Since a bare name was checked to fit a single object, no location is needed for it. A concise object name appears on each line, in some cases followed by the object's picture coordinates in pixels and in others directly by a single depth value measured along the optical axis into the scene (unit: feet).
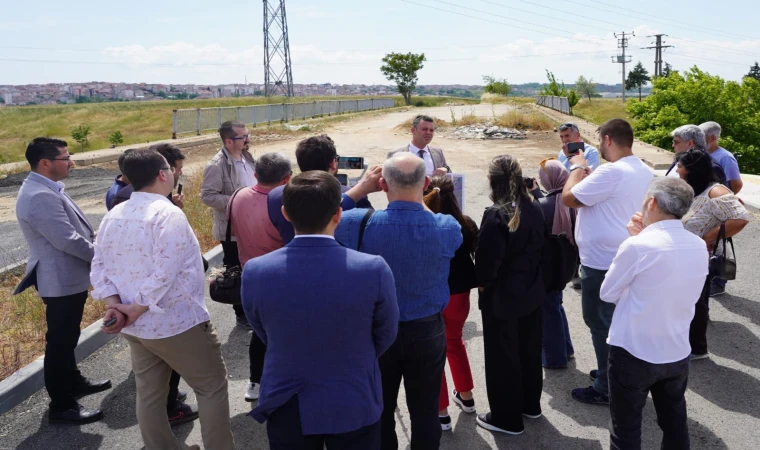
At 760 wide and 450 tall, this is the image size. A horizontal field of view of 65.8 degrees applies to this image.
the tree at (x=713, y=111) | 71.56
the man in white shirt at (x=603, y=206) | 12.55
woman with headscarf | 13.84
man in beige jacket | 17.74
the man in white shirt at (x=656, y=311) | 9.30
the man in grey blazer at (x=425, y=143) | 19.22
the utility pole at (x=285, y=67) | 196.24
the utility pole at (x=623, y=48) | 251.19
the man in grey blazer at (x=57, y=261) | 12.47
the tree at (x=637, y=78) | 346.13
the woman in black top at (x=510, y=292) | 11.37
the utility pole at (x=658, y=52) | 237.04
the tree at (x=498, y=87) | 225.97
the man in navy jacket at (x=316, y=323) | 7.29
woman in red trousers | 11.71
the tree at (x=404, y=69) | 234.99
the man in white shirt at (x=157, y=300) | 9.91
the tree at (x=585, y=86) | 328.90
